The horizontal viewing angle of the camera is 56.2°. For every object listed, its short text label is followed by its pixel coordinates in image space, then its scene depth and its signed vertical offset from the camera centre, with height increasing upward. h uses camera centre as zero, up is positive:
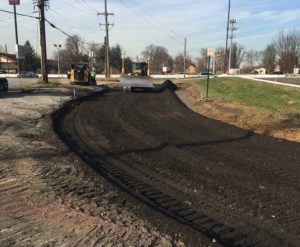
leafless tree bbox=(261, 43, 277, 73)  100.29 +7.96
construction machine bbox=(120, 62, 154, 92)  24.97 -0.43
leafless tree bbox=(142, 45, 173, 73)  126.89 +9.55
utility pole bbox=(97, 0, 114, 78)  46.58 +6.49
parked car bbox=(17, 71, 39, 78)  58.99 +0.48
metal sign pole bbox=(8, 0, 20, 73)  40.25 +10.66
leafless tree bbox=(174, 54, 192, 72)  124.67 +7.71
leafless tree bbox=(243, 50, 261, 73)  117.69 +8.42
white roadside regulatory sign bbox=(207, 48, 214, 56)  18.16 +1.70
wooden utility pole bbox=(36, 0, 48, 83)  25.94 +3.53
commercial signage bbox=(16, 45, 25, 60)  22.74 +2.01
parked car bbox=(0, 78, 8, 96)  18.57 -0.61
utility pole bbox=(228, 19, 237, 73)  76.08 +15.18
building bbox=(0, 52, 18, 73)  82.34 +4.14
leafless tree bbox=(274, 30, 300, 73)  88.60 +9.16
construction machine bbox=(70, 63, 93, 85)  29.46 +0.16
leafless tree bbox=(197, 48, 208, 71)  112.55 +6.81
